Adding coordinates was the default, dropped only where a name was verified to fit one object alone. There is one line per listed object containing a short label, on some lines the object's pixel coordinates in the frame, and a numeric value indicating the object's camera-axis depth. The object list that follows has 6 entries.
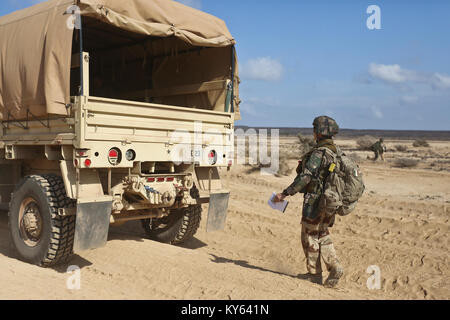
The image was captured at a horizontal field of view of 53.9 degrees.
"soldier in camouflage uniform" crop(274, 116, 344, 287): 5.05
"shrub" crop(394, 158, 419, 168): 19.50
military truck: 4.95
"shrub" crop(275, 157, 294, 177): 16.05
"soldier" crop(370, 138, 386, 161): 21.97
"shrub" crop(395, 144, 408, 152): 30.57
